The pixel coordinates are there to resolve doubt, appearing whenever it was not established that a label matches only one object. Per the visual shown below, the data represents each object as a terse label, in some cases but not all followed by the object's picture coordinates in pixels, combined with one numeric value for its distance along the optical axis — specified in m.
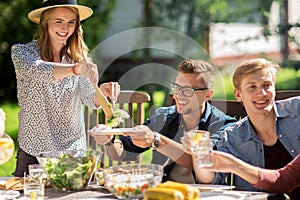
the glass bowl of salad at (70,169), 2.90
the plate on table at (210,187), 2.86
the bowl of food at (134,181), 2.52
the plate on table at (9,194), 2.84
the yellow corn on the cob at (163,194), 2.19
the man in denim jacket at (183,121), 3.15
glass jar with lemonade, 2.84
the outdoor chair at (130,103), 4.22
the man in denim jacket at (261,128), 3.02
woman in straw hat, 3.72
